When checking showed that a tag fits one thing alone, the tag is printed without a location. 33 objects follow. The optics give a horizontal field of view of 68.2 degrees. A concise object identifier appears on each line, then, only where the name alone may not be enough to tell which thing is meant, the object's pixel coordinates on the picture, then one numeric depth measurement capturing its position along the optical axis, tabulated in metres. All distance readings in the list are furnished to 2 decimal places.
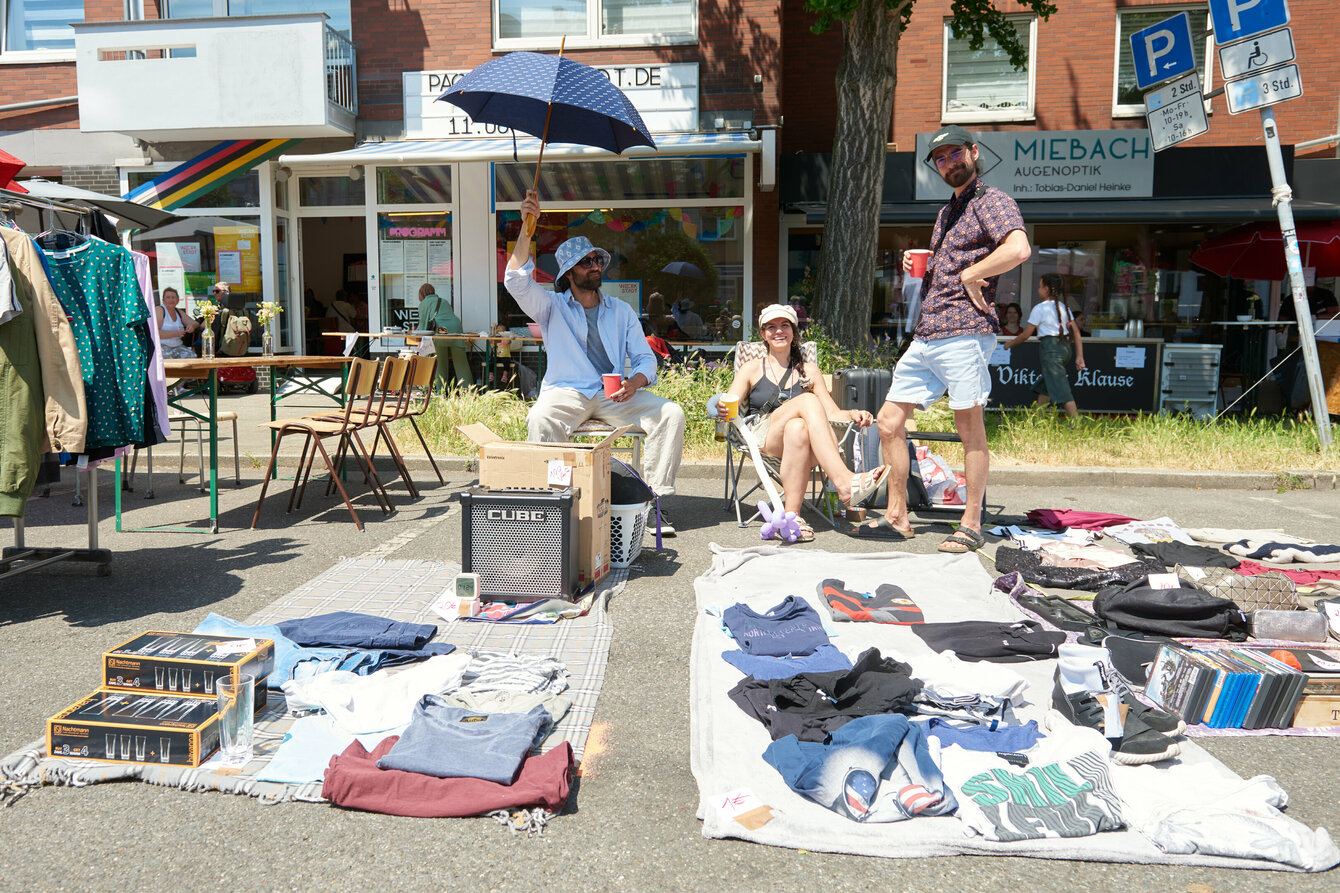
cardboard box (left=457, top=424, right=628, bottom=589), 4.63
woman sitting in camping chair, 5.89
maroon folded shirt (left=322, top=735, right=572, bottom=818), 2.64
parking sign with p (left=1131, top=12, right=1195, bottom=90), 8.20
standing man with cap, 5.31
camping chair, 6.27
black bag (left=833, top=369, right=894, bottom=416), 7.02
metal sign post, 8.35
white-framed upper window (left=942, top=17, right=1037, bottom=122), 15.19
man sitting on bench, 6.01
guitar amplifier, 4.42
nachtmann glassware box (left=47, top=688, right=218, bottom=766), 2.86
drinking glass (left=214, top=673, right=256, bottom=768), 2.95
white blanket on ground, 2.48
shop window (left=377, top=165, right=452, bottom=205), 14.23
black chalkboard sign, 12.47
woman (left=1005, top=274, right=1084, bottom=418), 11.30
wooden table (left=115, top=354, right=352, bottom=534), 5.62
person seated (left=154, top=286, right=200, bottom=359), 11.48
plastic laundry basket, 5.14
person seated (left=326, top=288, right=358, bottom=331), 18.56
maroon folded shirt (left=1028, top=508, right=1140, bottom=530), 6.09
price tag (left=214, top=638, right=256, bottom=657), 3.17
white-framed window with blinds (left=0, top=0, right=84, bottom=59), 15.23
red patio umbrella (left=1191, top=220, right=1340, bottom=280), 12.93
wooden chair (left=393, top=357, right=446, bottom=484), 7.13
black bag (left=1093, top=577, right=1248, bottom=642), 3.96
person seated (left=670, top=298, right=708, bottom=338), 14.03
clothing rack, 4.66
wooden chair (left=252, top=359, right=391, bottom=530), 6.20
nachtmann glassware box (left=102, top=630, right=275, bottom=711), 3.06
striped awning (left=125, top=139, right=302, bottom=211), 14.09
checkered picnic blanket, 2.81
